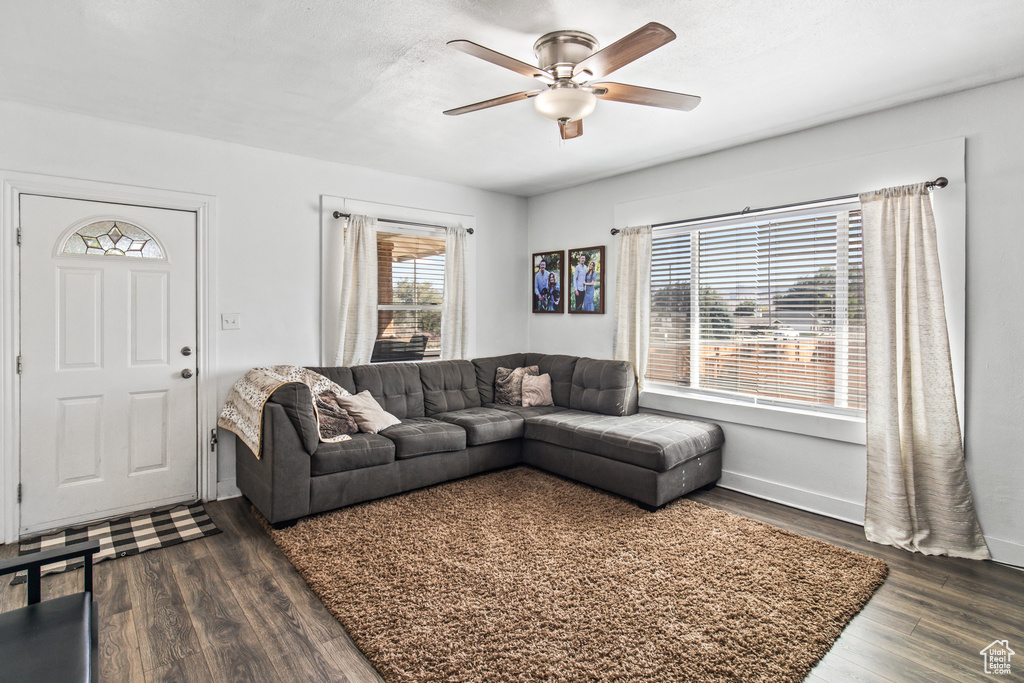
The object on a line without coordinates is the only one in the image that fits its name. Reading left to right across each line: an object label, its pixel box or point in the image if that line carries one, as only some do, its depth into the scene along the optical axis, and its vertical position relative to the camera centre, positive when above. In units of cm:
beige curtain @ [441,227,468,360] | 491 +35
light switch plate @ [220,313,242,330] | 372 +10
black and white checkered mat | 290 -117
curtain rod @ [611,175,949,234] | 285 +88
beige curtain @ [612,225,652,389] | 441 +32
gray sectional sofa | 317 -73
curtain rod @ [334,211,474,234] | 418 +99
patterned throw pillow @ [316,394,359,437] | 352 -57
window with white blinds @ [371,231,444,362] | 456 +36
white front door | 311 -16
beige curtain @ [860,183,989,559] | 281 -33
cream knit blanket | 322 -40
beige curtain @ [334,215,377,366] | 423 +37
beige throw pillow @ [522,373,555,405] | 473 -50
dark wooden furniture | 127 -81
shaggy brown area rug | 195 -118
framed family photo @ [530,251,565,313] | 525 +55
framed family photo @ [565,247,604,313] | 486 +53
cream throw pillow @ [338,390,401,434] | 372 -56
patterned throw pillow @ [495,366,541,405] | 478 -45
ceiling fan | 216 +111
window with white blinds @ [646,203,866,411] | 334 +20
